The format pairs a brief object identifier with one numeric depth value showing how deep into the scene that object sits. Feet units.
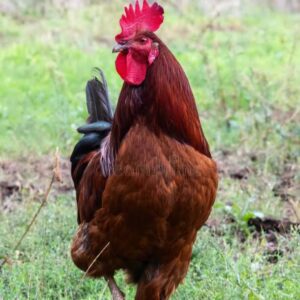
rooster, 27.46
